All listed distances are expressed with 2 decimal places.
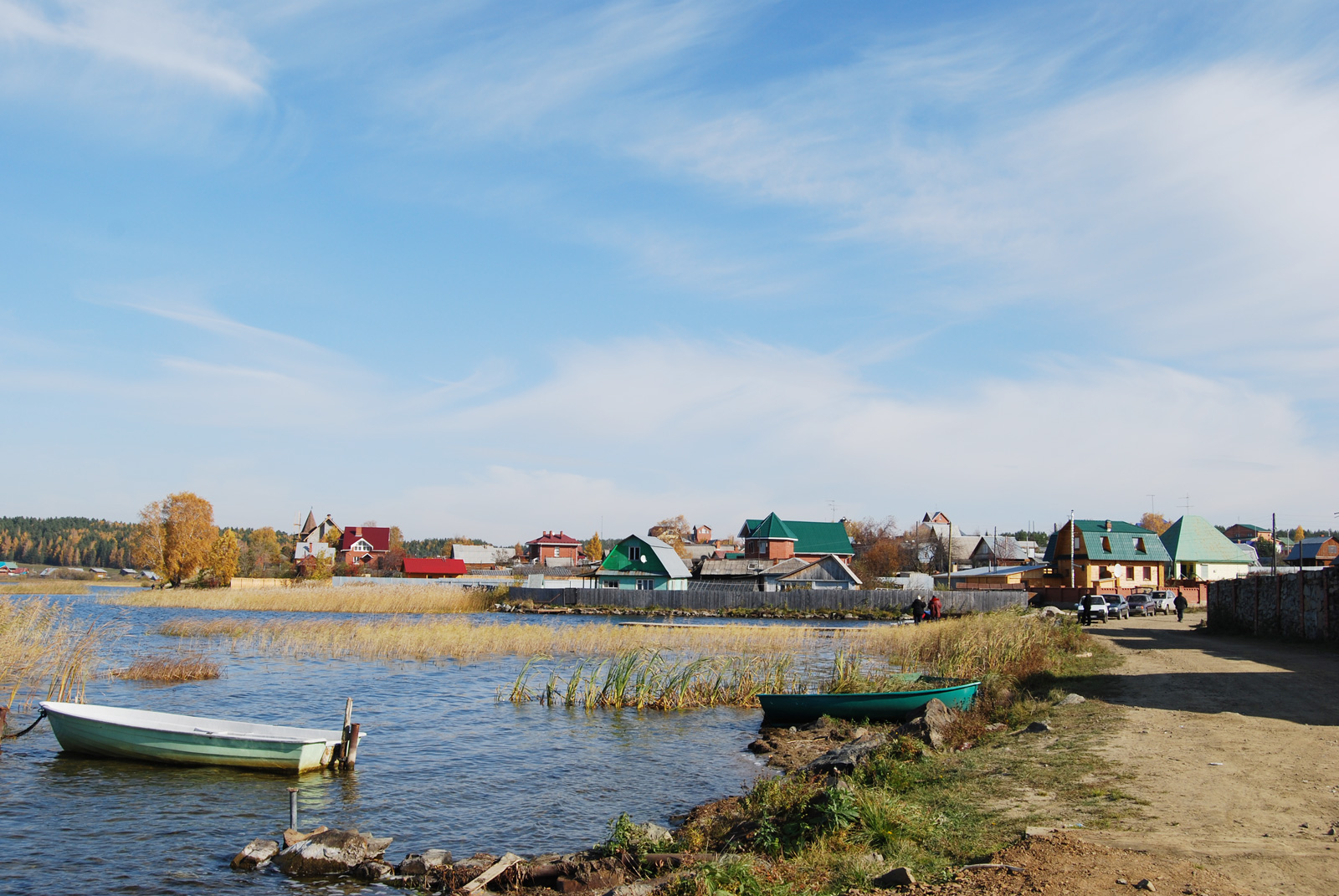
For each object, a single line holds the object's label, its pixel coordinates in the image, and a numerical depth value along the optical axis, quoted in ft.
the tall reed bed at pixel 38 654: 72.84
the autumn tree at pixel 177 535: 350.64
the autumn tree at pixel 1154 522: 613.85
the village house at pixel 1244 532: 609.42
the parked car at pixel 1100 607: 174.50
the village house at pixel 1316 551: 367.25
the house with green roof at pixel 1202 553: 295.48
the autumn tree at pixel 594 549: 593.01
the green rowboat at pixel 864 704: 70.44
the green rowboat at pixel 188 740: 56.54
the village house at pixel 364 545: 502.79
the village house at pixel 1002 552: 395.14
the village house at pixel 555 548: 542.57
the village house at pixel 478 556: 532.73
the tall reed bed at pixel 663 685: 85.92
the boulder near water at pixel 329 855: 40.16
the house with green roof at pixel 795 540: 373.20
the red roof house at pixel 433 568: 401.90
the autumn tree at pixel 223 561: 312.09
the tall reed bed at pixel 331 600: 229.04
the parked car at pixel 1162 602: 201.77
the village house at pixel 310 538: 478.59
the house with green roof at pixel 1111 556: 273.33
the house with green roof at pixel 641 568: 271.28
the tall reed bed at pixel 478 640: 124.06
